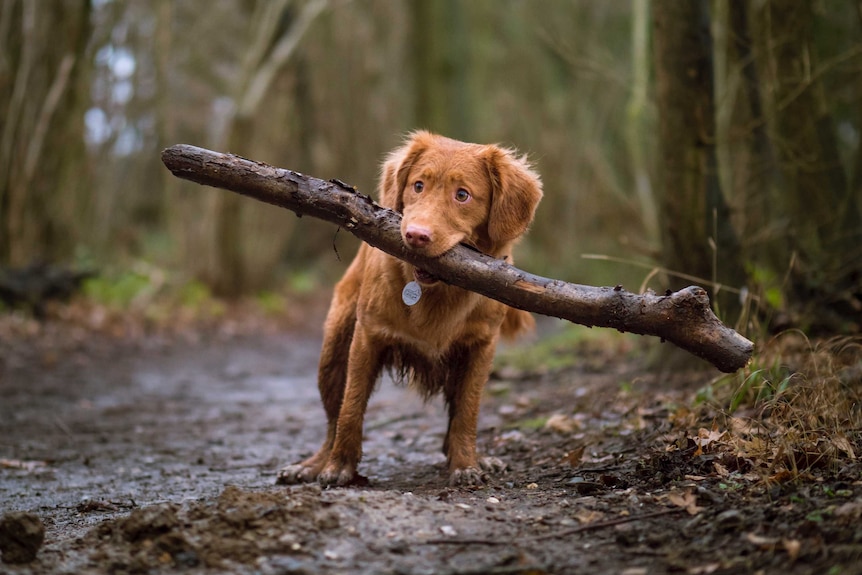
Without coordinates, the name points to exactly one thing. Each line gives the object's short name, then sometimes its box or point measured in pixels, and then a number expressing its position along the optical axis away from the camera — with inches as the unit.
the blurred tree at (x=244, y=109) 614.5
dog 181.2
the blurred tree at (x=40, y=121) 439.2
